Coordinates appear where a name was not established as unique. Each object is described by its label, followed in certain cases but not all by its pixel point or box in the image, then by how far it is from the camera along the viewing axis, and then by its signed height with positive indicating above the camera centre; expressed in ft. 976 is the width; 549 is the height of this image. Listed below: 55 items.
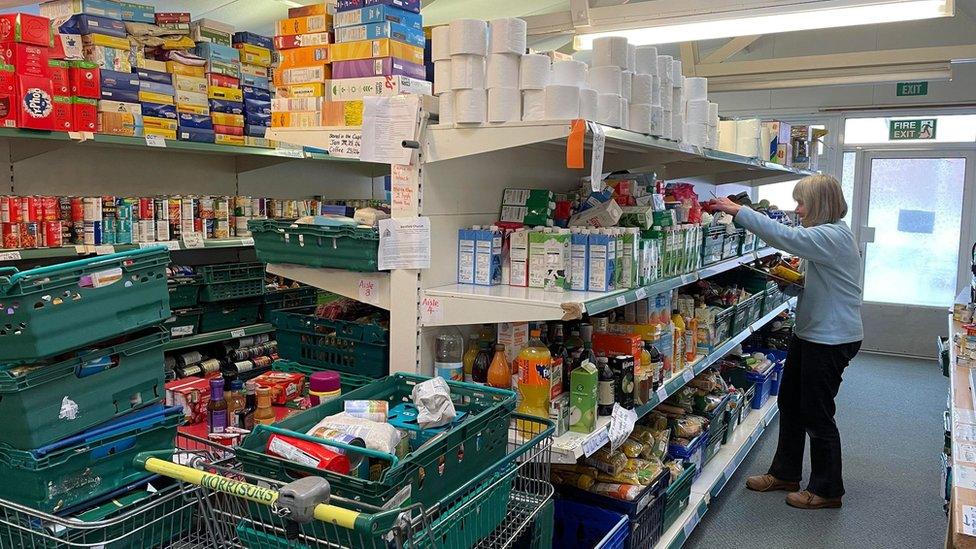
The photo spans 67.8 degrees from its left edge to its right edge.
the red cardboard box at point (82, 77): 12.07 +2.14
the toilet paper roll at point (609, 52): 8.67 +1.92
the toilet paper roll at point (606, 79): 8.57 +1.59
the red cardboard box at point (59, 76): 11.82 +2.10
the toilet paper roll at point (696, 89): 12.22 +2.12
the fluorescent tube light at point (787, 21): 12.32 +3.67
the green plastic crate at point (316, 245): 8.31 -0.42
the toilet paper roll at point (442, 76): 8.14 +1.52
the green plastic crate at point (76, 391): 5.38 -1.48
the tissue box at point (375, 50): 9.57 +2.14
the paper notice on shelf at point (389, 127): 8.22 +0.95
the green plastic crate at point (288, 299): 16.03 -2.03
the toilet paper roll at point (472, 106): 7.93 +1.15
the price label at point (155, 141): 13.18 +1.20
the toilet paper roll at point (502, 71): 7.91 +1.53
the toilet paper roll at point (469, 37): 7.90 +1.90
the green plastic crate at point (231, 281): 14.46 -1.50
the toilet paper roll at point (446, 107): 8.14 +1.17
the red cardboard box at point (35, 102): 11.15 +1.59
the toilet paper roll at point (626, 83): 8.88 +1.60
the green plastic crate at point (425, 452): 5.29 -1.95
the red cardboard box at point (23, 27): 10.93 +2.67
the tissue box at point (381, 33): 9.70 +2.40
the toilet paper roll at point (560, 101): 7.75 +1.19
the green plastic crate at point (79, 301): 5.27 -0.75
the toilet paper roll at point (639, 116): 9.26 +1.24
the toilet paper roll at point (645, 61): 9.47 +1.99
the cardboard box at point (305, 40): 10.12 +2.36
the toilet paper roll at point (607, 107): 8.54 +1.25
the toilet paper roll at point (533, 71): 7.89 +1.53
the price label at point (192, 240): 13.98 -0.64
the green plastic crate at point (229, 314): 14.93 -2.25
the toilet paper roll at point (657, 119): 9.69 +1.28
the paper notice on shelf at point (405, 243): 8.25 -0.37
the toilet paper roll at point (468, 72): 7.97 +1.53
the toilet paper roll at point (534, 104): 7.91 +1.18
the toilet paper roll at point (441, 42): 8.11 +1.89
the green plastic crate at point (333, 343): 8.80 -1.69
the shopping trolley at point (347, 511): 4.67 -2.35
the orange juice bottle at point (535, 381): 8.05 -1.87
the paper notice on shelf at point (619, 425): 8.80 -2.59
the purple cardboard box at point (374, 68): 9.55 +1.90
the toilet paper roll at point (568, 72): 8.08 +1.56
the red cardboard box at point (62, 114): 11.85 +1.49
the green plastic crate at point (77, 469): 5.49 -2.08
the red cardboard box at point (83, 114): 12.16 +1.54
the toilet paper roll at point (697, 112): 12.14 +1.72
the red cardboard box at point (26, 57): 10.97 +2.24
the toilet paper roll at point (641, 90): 9.25 +1.57
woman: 12.91 -1.78
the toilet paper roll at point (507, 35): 7.91 +1.93
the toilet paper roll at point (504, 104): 7.88 +1.16
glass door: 27.09 -0.87
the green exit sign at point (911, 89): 26.45 +4.72
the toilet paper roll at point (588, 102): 8.02 +1.22
